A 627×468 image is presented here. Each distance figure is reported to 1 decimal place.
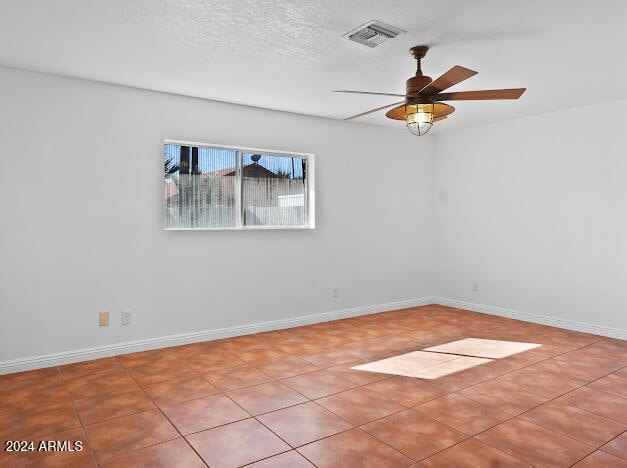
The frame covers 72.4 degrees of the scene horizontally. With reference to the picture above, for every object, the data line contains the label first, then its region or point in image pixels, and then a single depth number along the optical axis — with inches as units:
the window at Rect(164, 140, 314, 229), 162.6
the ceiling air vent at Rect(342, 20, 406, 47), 102.6
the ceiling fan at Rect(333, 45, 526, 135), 105.6
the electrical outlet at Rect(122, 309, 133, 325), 148.3
